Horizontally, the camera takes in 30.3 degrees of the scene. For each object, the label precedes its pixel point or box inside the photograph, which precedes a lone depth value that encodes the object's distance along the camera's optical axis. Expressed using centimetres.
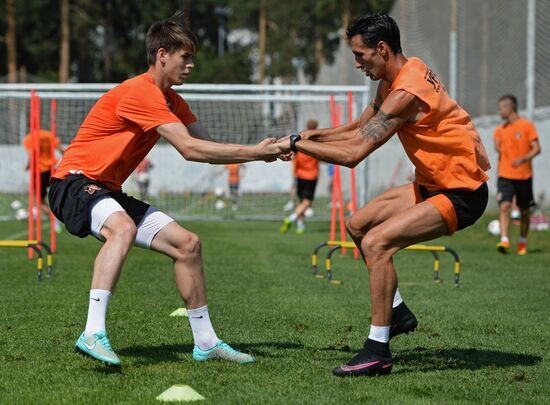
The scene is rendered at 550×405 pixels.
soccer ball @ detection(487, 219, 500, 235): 1895
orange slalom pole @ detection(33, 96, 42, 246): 1322
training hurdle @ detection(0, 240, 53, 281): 1095
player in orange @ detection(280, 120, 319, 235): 2025
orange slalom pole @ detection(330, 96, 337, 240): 1402
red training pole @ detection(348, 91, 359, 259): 1385
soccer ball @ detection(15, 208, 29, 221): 2084
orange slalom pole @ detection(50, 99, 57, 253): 1392
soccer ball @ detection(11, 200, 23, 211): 2411
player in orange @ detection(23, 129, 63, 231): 1802
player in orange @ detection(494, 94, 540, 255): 1541
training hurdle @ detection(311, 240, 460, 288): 1077
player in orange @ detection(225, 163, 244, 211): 2402
